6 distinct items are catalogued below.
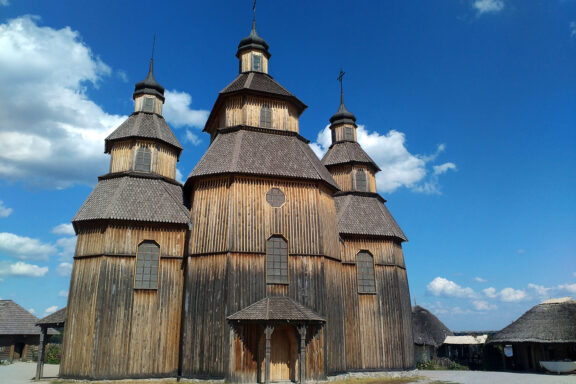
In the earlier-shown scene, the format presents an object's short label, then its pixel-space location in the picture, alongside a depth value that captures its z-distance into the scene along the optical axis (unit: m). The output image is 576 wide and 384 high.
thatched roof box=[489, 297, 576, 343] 23.03
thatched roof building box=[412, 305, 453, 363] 31.69
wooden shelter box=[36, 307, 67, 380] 19.67
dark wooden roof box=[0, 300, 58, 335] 29.92
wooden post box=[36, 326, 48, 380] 19.16
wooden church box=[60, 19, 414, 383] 17.33
